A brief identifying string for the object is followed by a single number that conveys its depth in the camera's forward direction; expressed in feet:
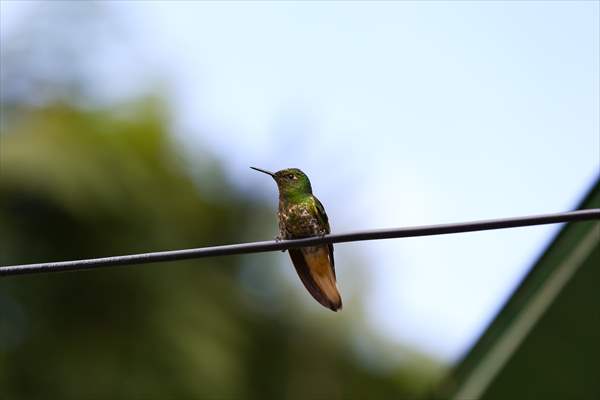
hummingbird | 33.61
